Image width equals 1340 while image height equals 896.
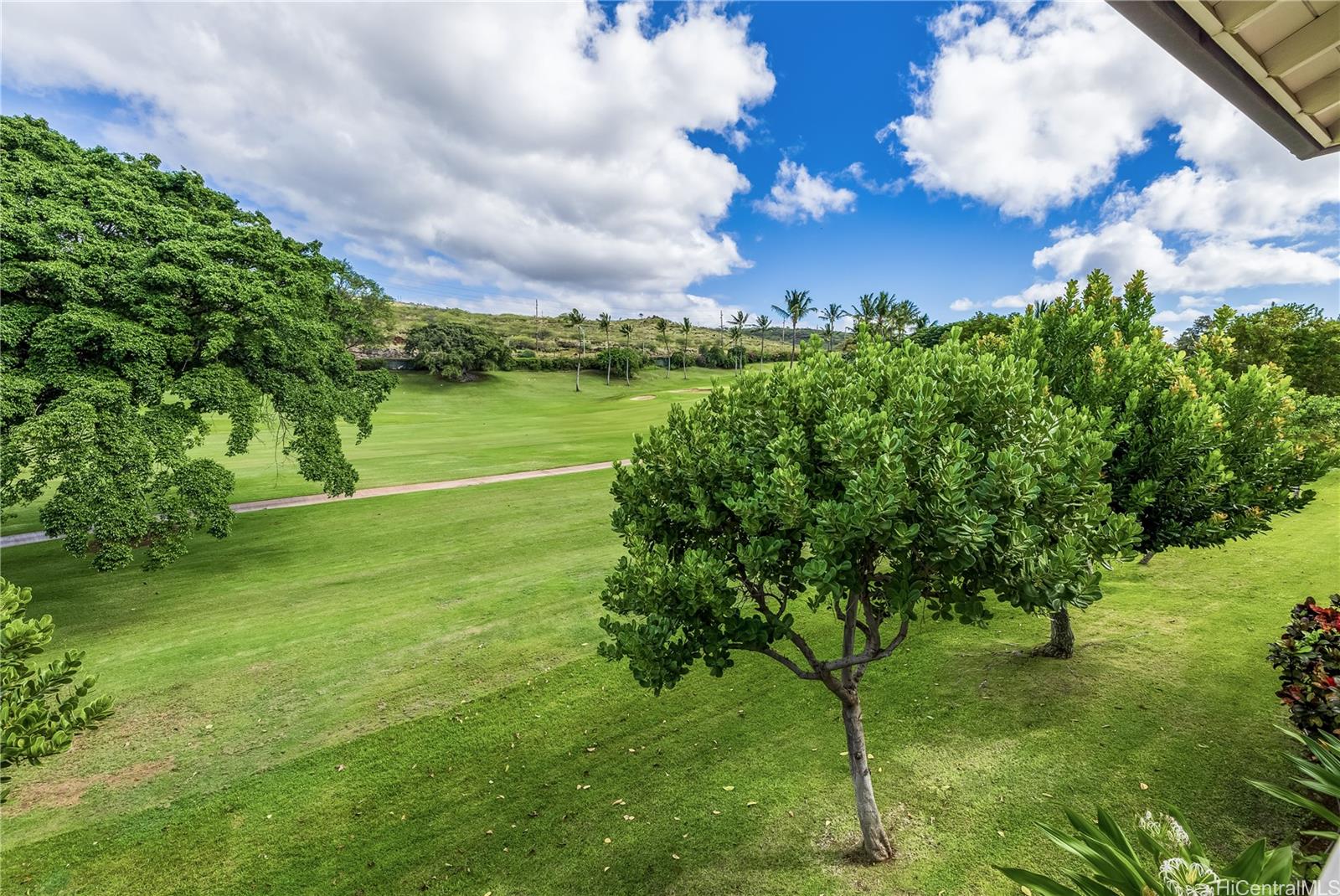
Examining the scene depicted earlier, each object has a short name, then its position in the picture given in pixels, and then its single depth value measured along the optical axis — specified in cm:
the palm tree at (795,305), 7950
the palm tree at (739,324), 9438
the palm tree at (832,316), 8981
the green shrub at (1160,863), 334
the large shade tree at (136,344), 1116
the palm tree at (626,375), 8256
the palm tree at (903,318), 7250
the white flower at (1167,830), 371
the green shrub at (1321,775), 428
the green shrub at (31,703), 366
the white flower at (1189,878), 326
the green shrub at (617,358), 8231
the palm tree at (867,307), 7194
